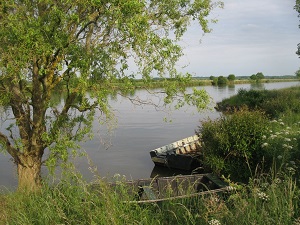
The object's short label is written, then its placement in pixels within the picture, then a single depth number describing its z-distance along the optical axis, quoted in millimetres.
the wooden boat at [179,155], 16789
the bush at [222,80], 113125
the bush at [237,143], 12188
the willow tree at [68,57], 7008
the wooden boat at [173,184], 7998
